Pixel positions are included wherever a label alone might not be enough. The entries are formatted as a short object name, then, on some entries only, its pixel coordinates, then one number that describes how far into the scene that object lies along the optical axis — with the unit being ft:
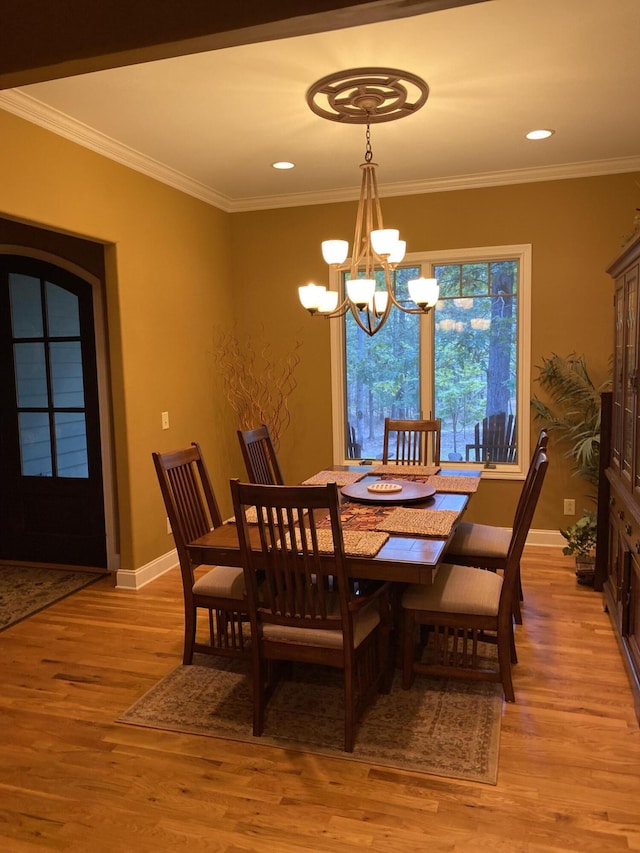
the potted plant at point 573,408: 14.36
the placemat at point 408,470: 12.60
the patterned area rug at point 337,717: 7.83
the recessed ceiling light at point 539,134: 12.30
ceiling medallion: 9.52
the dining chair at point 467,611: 8.66
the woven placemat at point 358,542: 7.78
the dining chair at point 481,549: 10.48
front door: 14.52
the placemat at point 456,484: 11.06
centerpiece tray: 10.17
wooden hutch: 9.28
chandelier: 9.62
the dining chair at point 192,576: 9.41
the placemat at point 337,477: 12.03
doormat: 12.66
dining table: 7.67
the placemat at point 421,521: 8.66
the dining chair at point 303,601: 7.44
